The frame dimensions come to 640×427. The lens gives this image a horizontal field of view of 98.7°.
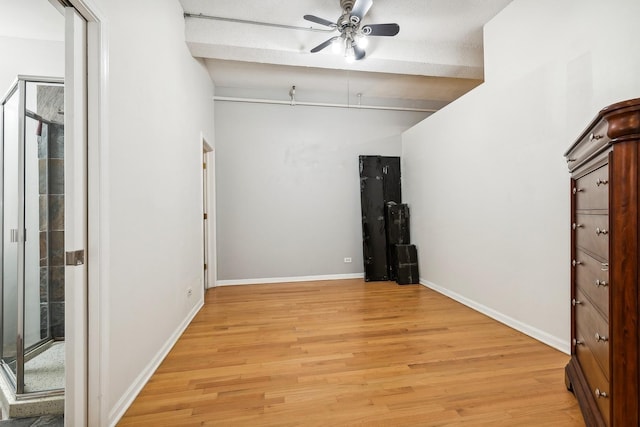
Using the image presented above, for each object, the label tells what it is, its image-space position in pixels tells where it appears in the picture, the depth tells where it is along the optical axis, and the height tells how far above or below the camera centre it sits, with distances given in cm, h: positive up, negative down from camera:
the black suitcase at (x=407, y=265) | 417 -79
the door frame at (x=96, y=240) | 133 -12
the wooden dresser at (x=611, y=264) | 96 -21
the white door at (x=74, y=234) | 126 -9
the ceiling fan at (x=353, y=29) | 243 +176
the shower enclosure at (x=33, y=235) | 175 -14
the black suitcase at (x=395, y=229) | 439 -25
